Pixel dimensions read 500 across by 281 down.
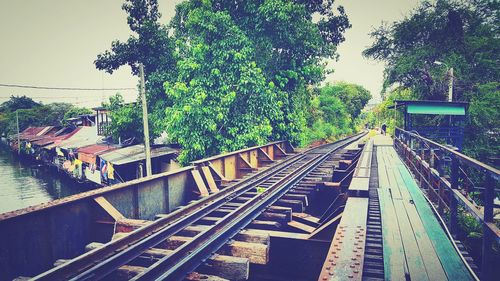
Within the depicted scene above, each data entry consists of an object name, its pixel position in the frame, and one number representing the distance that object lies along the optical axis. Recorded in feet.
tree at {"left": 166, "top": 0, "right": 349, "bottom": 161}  49.98
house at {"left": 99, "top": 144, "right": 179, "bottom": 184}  66.33
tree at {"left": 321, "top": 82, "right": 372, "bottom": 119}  153.58
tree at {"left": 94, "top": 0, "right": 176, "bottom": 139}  60.90
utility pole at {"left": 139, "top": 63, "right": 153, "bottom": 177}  53.16
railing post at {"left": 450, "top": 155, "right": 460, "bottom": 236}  14.03
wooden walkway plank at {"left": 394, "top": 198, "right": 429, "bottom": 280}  9.60
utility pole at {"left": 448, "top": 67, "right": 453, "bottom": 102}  53.74
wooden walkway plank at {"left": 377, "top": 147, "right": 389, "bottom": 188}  23.15
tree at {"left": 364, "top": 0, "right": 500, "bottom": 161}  57.16
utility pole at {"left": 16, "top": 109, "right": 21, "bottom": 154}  171.75
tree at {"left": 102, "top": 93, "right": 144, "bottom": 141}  68.13
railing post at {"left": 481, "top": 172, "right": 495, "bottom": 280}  9.80
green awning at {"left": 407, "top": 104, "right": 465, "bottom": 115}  47.37
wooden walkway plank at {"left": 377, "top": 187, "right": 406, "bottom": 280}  9.72
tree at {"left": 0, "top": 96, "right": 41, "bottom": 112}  307.99
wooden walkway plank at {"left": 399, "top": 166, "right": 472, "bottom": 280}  9.66
